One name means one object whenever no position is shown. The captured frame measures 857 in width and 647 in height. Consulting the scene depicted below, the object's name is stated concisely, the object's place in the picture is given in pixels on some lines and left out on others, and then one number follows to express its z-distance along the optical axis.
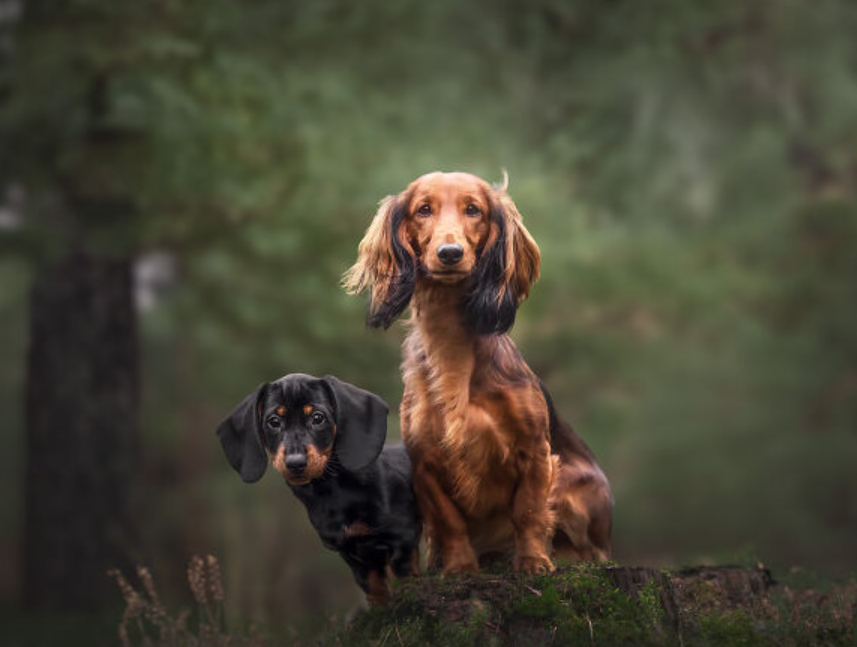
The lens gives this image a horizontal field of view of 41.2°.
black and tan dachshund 4.65
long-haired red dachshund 4.82
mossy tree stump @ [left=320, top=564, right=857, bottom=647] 4.68
